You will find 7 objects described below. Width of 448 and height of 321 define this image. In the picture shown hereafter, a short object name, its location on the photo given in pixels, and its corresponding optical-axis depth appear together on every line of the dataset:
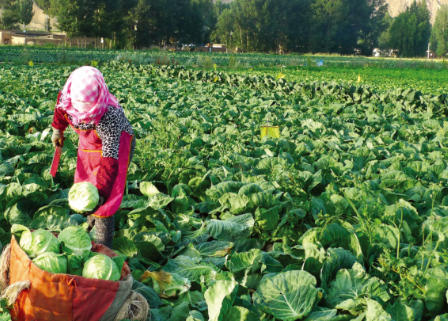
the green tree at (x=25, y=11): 85.07
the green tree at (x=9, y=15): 76.87
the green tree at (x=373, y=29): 83.00
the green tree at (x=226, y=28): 72.69
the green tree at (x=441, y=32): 81.14
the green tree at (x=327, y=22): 74.25
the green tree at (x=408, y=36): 72.75
